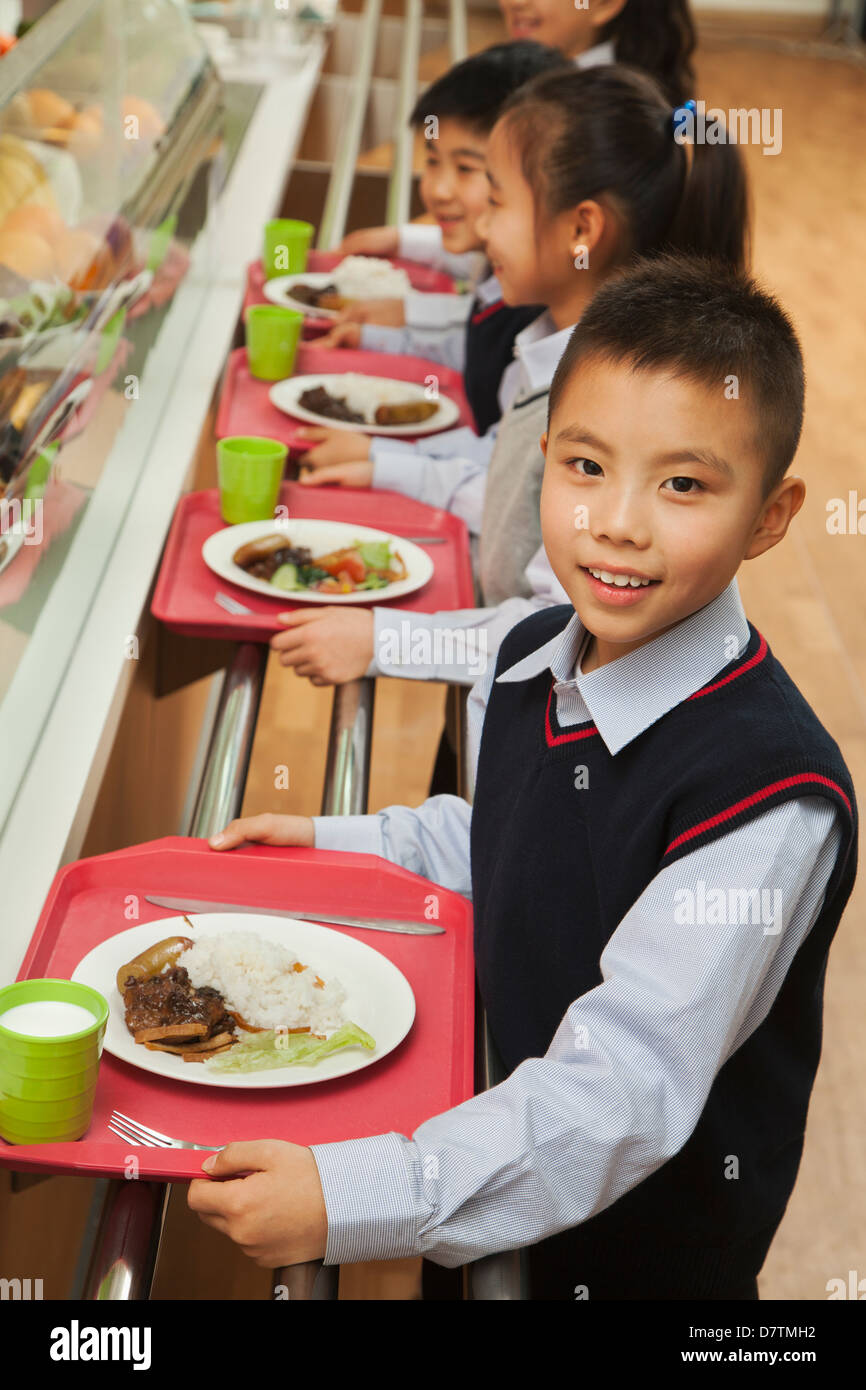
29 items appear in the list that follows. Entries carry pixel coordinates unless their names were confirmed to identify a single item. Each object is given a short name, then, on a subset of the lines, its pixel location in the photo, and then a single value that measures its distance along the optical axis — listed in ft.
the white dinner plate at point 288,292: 8.54
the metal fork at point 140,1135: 2.89
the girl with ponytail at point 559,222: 5.45
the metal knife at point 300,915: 3.76
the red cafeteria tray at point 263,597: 5.24
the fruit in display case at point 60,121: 5.31
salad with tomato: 5.62
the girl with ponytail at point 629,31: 8.75
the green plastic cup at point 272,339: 7.49
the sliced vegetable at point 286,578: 5.52
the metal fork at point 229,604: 5.32
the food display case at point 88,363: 4.36
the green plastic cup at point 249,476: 5.96
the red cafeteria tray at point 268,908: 2.99
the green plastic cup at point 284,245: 8.77
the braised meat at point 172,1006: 3.22
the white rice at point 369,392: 7.48
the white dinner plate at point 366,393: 7.23
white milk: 2.84
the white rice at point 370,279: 9.00
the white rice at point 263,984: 3.30
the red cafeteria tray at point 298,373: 7.06
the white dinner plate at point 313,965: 3.10
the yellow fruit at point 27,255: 4.96
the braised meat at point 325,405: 7.30
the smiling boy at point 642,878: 2.83
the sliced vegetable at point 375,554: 5.83
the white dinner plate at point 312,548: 5.47
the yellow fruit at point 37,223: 5.21
